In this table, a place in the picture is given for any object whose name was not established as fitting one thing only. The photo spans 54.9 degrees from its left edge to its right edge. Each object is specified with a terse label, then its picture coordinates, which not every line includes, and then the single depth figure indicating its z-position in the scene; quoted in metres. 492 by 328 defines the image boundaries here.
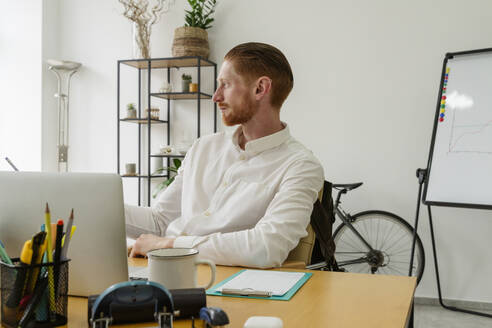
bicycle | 3.41
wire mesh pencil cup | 0.69
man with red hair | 1.33
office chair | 1.42
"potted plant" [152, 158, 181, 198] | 3.70
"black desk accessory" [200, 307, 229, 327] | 0.63
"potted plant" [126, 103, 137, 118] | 3.82
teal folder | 0.90
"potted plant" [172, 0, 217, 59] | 3.57
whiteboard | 2.82
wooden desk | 0.78
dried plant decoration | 3.71
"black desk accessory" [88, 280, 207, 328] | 0.65
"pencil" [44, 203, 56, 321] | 0.70
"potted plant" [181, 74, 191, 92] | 3.72
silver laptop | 0.78
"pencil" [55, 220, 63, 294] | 0.70
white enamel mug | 0.81
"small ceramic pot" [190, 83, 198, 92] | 3.66
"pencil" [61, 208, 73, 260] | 0.70
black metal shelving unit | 3.62
